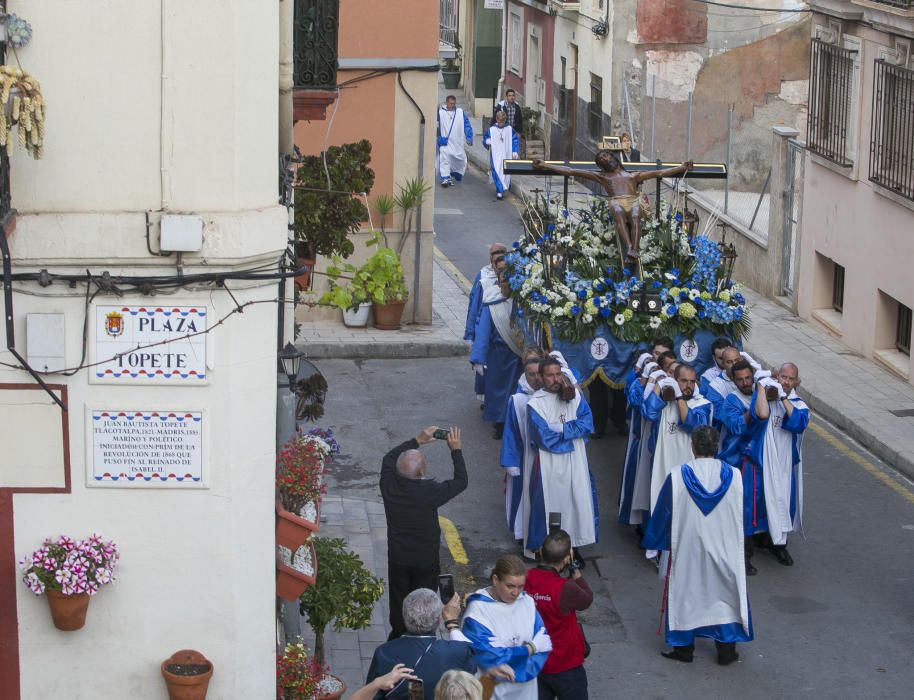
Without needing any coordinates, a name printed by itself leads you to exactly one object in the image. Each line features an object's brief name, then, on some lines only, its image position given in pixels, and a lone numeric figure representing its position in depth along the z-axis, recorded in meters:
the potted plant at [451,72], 43.28
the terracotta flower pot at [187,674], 7.62
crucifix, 13.80
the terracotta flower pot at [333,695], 8.64
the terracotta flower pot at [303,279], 10.97
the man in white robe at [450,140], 30.69
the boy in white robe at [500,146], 29.48
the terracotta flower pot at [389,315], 19.12
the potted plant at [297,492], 8.14
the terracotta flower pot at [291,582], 8.17
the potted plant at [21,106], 6.70
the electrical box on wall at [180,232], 7.25
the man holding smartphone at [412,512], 10.11
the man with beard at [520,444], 12.20
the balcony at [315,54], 10.21
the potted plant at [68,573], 7.52
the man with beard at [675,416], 12.08
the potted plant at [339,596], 9.28
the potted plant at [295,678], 8.30
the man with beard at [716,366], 12.71
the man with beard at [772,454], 12.09
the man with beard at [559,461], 11.91
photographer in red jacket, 8.70
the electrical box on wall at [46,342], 7.32
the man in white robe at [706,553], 10.31
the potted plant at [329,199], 11.74
